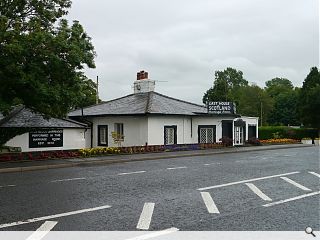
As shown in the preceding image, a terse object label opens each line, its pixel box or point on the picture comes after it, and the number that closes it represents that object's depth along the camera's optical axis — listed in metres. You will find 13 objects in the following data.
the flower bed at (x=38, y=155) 14.51
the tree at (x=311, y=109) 36.54
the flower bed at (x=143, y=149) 17.17
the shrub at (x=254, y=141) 26.14
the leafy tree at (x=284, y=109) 66.31
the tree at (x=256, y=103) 58.95
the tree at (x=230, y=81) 67.74
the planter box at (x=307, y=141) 32.06
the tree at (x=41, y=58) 12.47
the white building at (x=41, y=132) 17.66
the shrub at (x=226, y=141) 24.02
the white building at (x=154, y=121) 21.29
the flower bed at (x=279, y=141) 28.10
